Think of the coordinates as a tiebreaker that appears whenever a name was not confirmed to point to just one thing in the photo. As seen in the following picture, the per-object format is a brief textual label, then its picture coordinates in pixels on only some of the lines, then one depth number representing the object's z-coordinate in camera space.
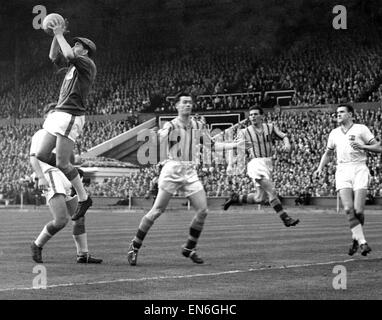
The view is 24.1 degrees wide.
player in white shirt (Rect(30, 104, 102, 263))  11.61
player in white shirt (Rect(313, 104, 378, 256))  13.38
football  10.95
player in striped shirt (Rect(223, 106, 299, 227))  17.77
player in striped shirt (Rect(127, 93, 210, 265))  11.91
